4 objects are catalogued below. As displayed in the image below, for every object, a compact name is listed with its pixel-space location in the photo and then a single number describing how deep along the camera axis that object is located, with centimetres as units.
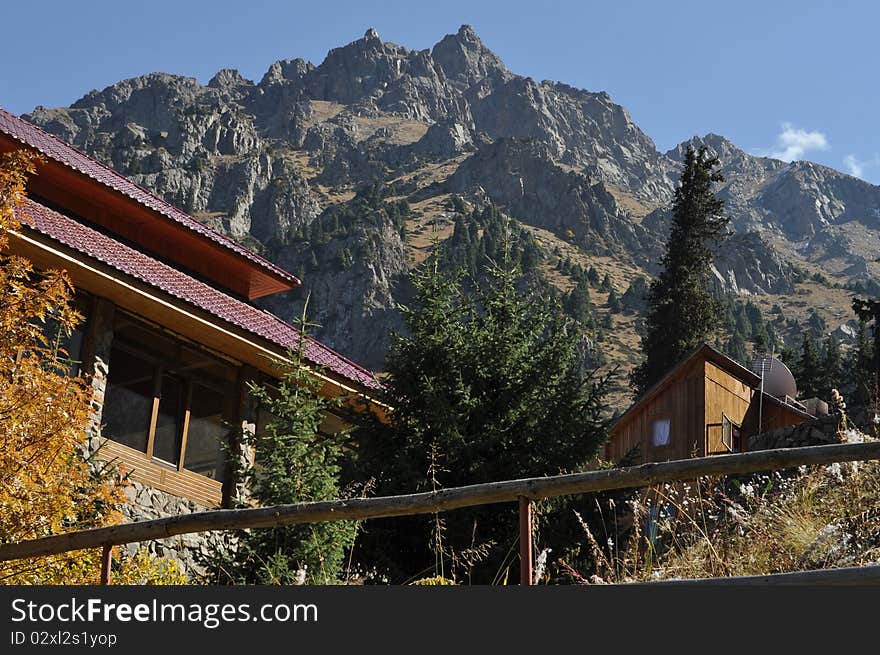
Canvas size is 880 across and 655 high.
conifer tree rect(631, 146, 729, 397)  4819
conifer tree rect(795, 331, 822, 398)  6050
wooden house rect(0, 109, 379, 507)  1555
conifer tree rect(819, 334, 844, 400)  6119
